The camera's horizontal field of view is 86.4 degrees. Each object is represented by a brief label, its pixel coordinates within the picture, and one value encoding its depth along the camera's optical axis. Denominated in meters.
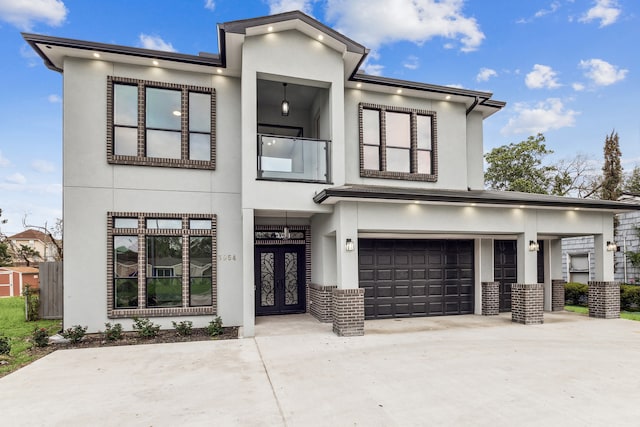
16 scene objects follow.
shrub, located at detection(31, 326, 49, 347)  7.15
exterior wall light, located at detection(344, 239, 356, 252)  7.96
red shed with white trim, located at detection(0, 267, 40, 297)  16.83
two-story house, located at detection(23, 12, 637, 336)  8.20
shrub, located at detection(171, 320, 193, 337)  8.07
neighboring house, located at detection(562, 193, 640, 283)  14.01
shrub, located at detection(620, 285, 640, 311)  12.09
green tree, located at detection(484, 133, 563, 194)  20.28
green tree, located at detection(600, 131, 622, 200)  17.50
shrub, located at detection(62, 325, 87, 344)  7.47
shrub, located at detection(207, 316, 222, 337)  8.04
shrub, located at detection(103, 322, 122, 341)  7.71
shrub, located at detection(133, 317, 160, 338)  7.88
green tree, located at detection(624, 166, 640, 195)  24.44
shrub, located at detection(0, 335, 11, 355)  6.20
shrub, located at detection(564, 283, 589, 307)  13.62
